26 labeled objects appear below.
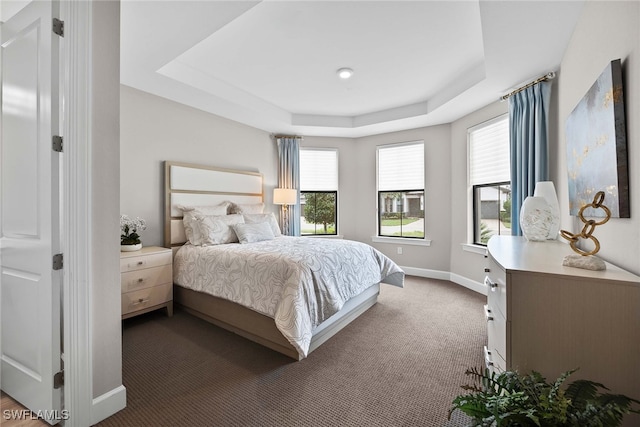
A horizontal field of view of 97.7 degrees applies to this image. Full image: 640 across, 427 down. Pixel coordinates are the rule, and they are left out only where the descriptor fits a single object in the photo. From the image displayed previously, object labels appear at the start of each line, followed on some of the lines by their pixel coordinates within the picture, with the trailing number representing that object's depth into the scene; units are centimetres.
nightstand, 268
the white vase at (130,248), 284
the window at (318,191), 540
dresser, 109
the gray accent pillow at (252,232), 342
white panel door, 150
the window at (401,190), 491
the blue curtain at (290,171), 508
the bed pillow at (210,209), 358
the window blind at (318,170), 539
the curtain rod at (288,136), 512
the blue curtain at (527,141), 272
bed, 224
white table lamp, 478
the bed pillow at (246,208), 410
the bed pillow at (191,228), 330
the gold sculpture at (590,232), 127
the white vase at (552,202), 226
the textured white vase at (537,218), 221
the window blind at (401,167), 488
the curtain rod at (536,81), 267
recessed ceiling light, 324
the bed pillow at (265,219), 388
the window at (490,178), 361
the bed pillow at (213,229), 328
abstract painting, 129
